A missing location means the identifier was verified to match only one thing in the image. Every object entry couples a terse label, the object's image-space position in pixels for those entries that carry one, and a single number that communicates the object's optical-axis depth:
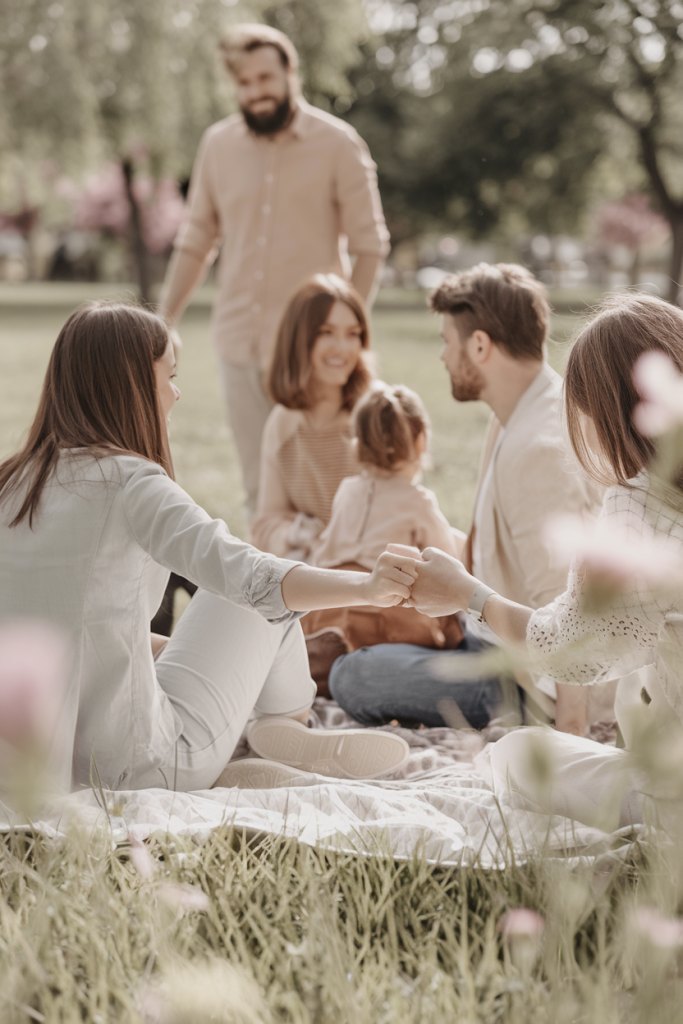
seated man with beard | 2.97
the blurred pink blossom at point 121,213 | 37.50
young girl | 3.34
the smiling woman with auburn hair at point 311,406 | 4.06
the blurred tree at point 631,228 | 40.47
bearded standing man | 4.66
